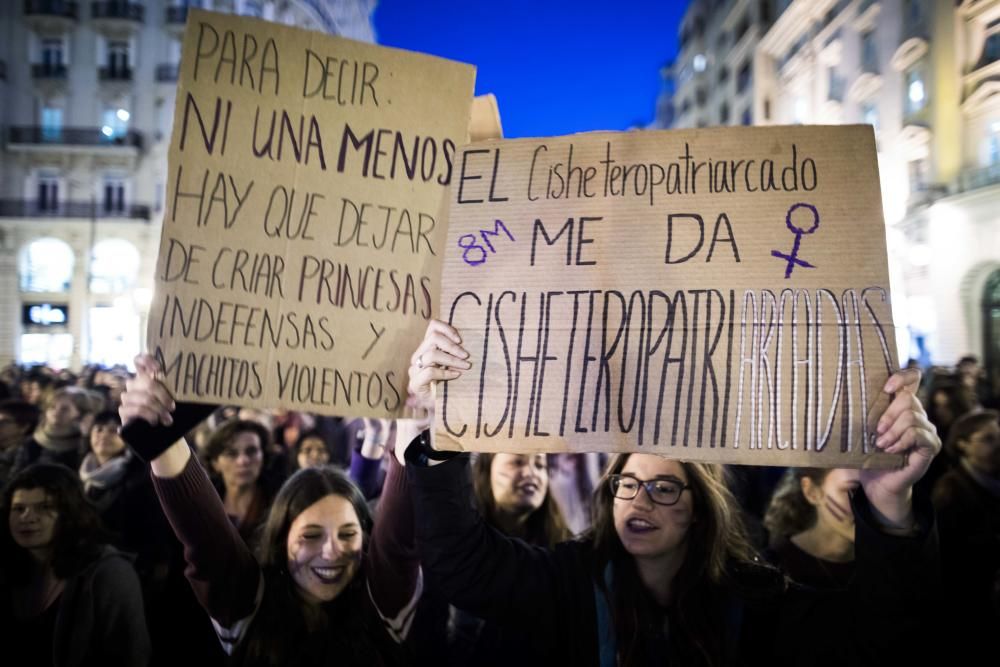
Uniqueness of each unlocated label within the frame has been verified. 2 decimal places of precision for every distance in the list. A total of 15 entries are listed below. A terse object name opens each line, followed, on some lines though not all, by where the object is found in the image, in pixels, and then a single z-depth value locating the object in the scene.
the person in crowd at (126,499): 3.57
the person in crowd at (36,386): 8.37
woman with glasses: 1.72
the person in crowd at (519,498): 3.10
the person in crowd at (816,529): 2.86
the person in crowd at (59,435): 4.69
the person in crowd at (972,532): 3.60
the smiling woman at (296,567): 2.10
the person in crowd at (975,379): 8.70
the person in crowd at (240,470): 3.68
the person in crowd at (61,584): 2.62
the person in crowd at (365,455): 3.34
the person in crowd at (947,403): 5.51
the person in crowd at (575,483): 3.84
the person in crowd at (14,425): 4.80
